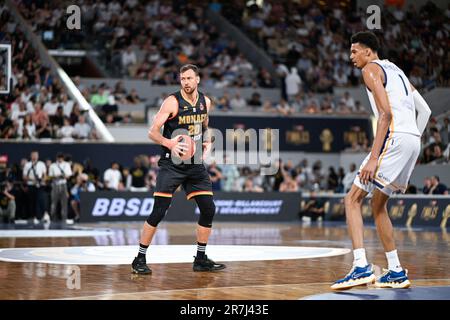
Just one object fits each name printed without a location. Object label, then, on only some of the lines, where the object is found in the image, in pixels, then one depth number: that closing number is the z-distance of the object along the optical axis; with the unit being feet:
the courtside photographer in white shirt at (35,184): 78.02
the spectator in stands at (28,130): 81.30
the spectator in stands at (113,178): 81.35
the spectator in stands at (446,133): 85.35
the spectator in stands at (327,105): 98.78
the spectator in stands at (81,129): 83.82
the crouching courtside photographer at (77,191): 80.12
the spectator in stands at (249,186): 87.61
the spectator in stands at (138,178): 82.53
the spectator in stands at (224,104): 94.64
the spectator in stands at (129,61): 100.00
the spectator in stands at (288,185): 89.86
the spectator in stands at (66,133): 82.64
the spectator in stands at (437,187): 76.48
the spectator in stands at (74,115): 84.58
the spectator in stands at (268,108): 96.22
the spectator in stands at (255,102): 97.81
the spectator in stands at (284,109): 96.48
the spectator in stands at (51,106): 84.33
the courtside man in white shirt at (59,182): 77.92
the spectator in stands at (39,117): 82.38
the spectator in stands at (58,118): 83.76
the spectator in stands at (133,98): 92.62
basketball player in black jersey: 32.48
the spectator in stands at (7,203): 77.05
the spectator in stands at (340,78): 104.98
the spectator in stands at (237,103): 96.22
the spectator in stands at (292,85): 102.68
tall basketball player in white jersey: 26.58
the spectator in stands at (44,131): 81.87
